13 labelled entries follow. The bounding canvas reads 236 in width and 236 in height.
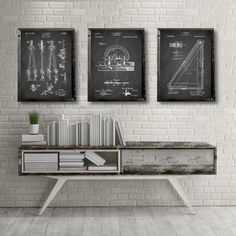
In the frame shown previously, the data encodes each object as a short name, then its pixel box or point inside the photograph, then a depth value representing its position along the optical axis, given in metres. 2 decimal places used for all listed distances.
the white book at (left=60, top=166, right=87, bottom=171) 5.48
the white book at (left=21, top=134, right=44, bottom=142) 5.64
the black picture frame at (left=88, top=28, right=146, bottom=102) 5.89
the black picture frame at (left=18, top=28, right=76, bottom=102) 5.89
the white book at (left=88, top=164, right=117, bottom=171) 5.46
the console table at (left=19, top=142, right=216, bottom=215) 5.46
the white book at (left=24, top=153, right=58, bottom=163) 5.47
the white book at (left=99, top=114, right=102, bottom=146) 5.57
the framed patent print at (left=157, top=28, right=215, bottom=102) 5.90
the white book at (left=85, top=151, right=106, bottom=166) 5.50
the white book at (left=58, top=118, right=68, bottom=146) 5.58
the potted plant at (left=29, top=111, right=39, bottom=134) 5.70
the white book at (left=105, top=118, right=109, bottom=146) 5.58
